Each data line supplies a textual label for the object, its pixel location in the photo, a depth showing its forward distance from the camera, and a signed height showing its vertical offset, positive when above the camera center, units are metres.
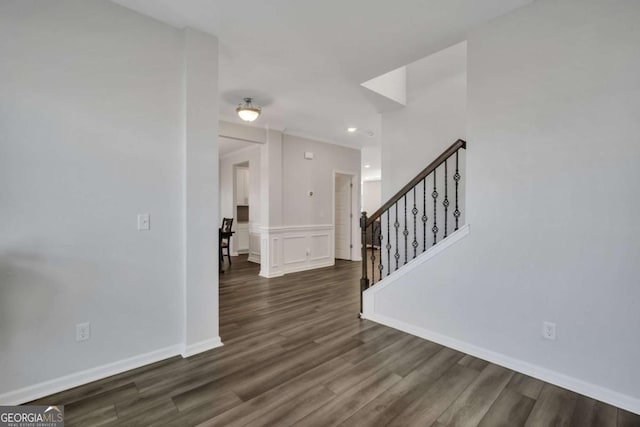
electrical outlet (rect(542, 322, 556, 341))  2.04 -0.85
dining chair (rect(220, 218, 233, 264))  6.08 -0.45
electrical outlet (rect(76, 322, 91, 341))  2.00 -0.83
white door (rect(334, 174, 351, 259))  7.00 -0.17
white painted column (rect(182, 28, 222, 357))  2.40 +0.16
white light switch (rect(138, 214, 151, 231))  2.24 -0.09
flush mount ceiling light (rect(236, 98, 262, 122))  3.69 +1.25
